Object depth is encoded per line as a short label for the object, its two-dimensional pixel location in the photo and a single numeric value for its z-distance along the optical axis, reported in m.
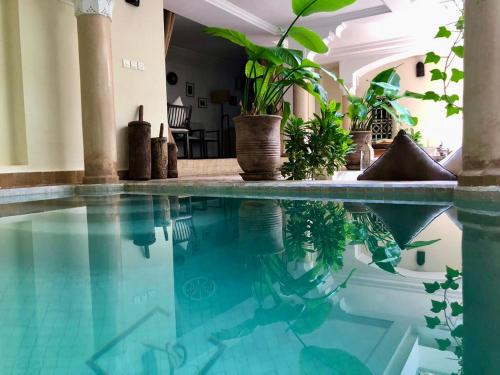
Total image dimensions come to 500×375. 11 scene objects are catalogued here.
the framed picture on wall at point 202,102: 11.54
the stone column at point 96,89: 4.61
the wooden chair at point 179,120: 7.64
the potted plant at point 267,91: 3.89
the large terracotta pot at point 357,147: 6.67
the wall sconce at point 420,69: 11.16
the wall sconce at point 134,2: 5.52
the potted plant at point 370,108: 5.73
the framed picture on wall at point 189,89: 11.25
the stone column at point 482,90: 2.30
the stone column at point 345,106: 11.39
